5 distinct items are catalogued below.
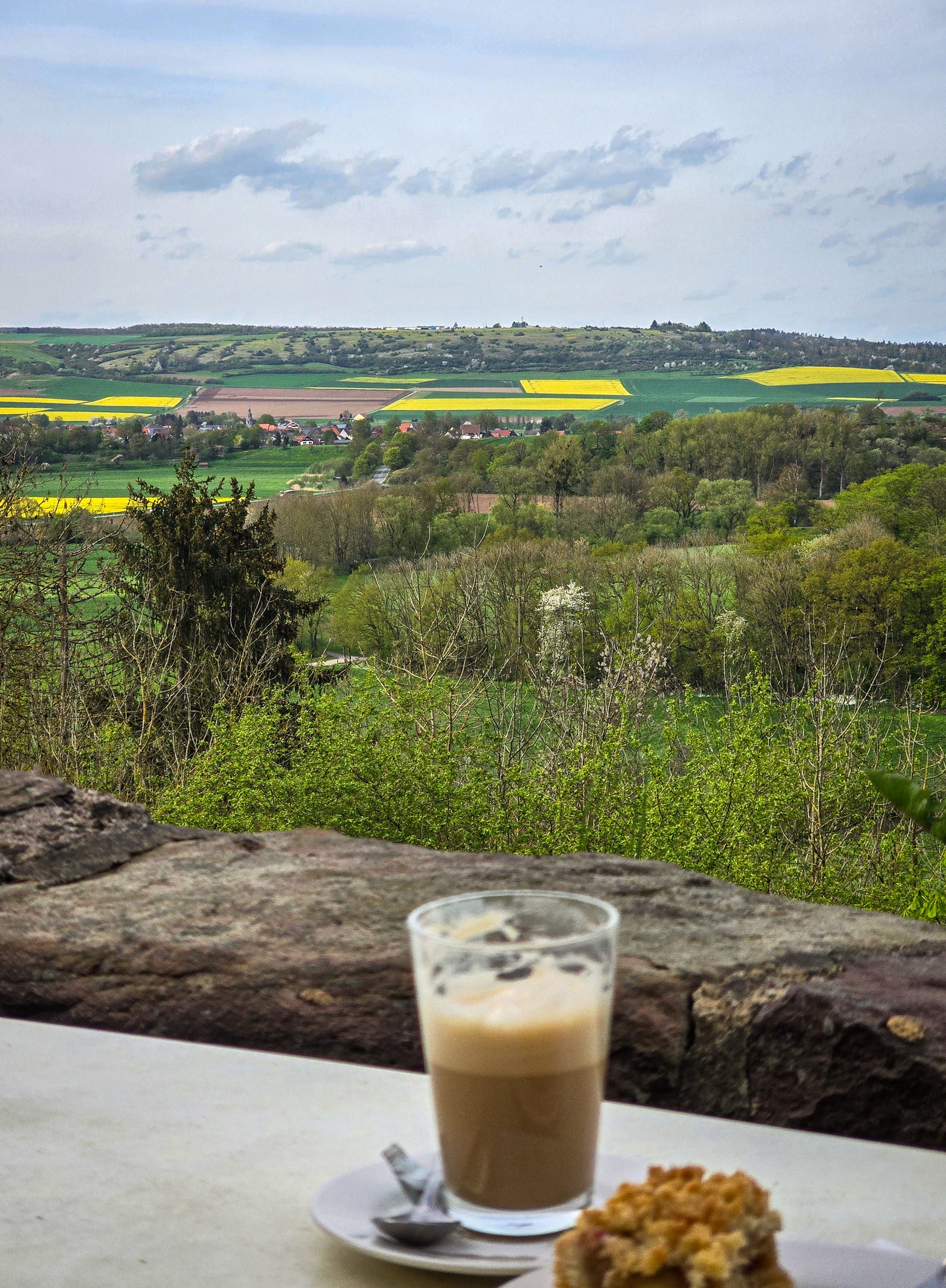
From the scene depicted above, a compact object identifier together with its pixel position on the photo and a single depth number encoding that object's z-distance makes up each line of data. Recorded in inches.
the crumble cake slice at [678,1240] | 21.4
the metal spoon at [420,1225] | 29.9
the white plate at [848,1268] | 25.8
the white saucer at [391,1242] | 29.1
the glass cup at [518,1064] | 30.7
